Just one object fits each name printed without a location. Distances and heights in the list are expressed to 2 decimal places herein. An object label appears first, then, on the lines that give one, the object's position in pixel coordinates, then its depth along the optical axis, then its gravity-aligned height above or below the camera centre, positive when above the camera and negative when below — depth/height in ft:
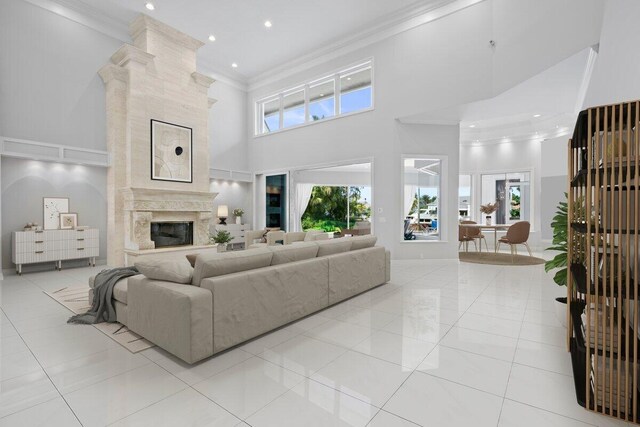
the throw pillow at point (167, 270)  8.99 -1.73
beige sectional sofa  8.11 -2.65
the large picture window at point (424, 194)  25.36 +1.40
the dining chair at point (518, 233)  24.62 -1.73
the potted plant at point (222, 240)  27.71 -2.56
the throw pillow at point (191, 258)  11.09 -1.67
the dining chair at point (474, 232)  27.47 -1.85
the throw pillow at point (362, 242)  15.25 -1.55
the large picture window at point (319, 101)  27.17 +10.87
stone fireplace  23.39 +6.64
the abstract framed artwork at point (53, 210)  21.50 +0.10
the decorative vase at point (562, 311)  11.01 -3.60
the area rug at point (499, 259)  23.88 -3.91
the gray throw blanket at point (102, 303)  11.18 -3.36
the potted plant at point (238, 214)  34.35 -0.30
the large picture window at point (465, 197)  36.04 +1.65
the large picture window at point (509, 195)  33.40 +1.81
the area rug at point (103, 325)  9.38 -4.00
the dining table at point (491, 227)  26.61 -1.35
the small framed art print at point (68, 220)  22.06 -0.66
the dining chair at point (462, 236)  27.37 -2.21
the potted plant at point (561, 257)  10.77 -1.60
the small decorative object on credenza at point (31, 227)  20.44 -1.03
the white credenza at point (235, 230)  32.91 -2.04
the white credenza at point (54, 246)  19.60 -2.31
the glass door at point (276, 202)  33.88 +1.03
